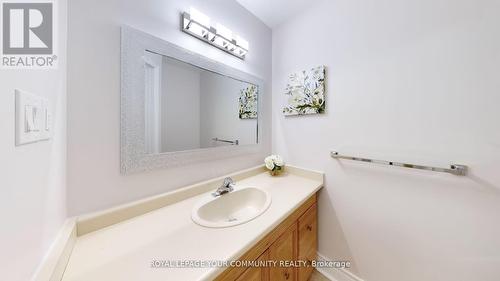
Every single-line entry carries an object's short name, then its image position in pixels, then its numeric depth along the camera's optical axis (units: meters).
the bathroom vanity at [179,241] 0.58
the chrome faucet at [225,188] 1.15
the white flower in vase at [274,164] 1.58
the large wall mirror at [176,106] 0.87
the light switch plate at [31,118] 0.37
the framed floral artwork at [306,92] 1.38
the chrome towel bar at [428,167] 0.85
